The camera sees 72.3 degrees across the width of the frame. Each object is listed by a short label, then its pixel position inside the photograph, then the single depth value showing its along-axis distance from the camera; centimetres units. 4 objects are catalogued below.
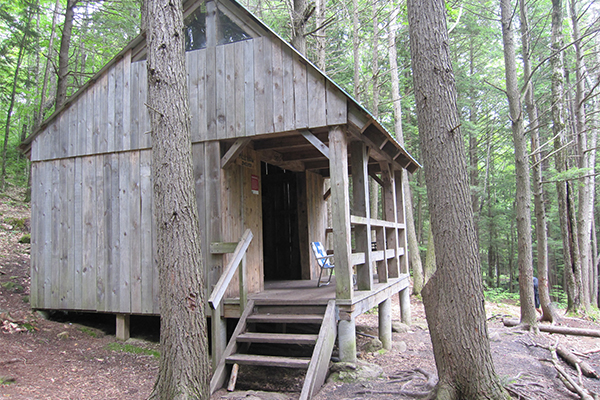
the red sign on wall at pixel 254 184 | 702
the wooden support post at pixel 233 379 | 474
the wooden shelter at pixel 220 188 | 535
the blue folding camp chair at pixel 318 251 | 710
